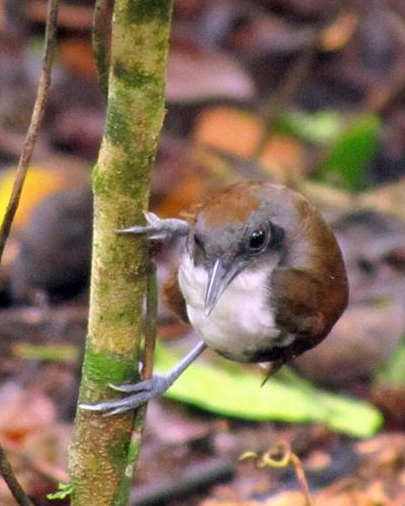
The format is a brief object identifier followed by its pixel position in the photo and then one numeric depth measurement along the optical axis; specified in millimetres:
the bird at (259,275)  5754
